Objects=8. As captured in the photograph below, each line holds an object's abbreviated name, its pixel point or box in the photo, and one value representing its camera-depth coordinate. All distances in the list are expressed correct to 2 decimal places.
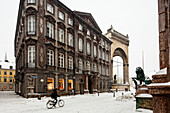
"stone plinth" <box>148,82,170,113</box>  3.32
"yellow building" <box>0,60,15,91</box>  77.31
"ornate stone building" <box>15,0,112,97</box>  25.23
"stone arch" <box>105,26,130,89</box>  53.31
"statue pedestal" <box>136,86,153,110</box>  10.38
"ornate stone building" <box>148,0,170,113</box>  3.35
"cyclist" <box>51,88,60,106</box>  13.70
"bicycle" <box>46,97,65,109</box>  13.51
